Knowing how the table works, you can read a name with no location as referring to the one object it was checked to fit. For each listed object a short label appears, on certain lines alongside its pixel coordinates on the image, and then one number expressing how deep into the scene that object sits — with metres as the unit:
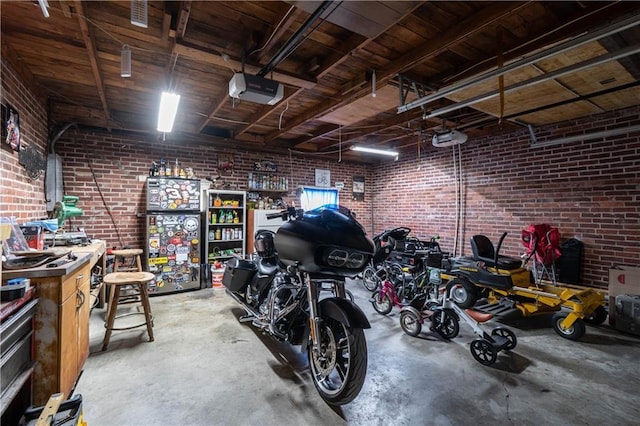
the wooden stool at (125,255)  3.95
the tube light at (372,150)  5.69
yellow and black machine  3.18
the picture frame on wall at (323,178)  6.86
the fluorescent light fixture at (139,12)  1.88
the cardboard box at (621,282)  3.39
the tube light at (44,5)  1.64
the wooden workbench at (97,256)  2.53
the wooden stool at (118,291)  2.68
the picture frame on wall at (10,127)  2.48
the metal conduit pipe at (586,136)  3.51
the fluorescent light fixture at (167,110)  3.21
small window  6.59
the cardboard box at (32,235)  2.22
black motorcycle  1.85
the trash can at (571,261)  4.04
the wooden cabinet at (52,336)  1.59
